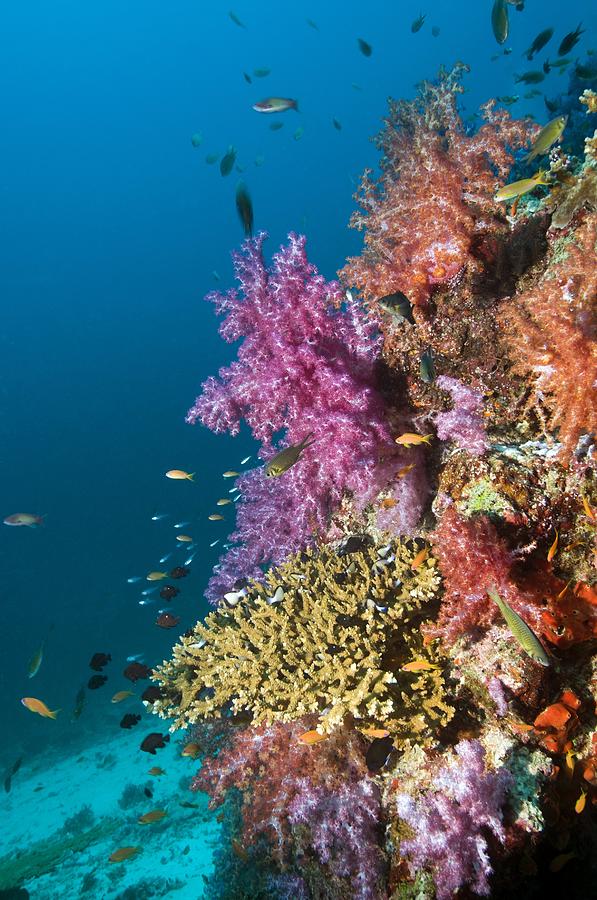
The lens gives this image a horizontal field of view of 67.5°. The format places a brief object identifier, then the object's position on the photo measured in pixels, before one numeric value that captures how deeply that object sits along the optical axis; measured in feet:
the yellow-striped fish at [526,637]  7.59
